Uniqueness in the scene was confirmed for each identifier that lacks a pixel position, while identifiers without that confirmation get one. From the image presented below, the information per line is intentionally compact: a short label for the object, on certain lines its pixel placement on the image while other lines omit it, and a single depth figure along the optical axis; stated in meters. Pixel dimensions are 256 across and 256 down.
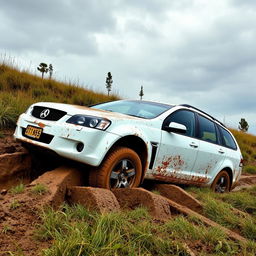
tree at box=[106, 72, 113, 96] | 39.09
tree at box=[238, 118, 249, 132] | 26.70
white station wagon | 3.71
